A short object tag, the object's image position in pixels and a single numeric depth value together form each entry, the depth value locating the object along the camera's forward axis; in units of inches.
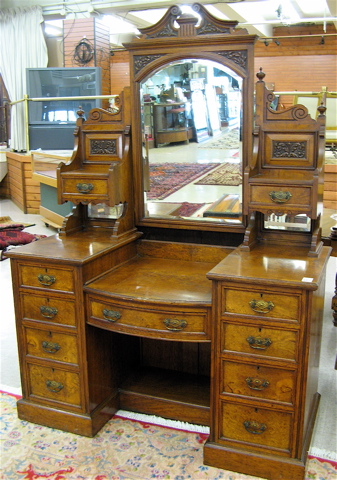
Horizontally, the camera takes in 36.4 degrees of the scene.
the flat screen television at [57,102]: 309.6
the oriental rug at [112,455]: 83.9
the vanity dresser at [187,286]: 79.6
